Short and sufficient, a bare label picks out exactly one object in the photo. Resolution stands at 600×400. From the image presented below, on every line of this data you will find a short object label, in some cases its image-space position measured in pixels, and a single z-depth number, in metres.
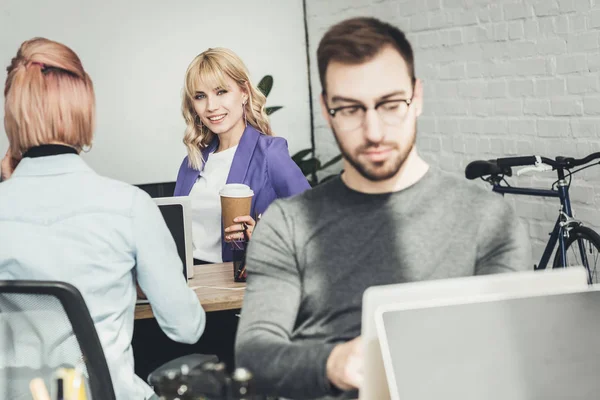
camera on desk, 1.22
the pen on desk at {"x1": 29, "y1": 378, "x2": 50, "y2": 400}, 1.52
